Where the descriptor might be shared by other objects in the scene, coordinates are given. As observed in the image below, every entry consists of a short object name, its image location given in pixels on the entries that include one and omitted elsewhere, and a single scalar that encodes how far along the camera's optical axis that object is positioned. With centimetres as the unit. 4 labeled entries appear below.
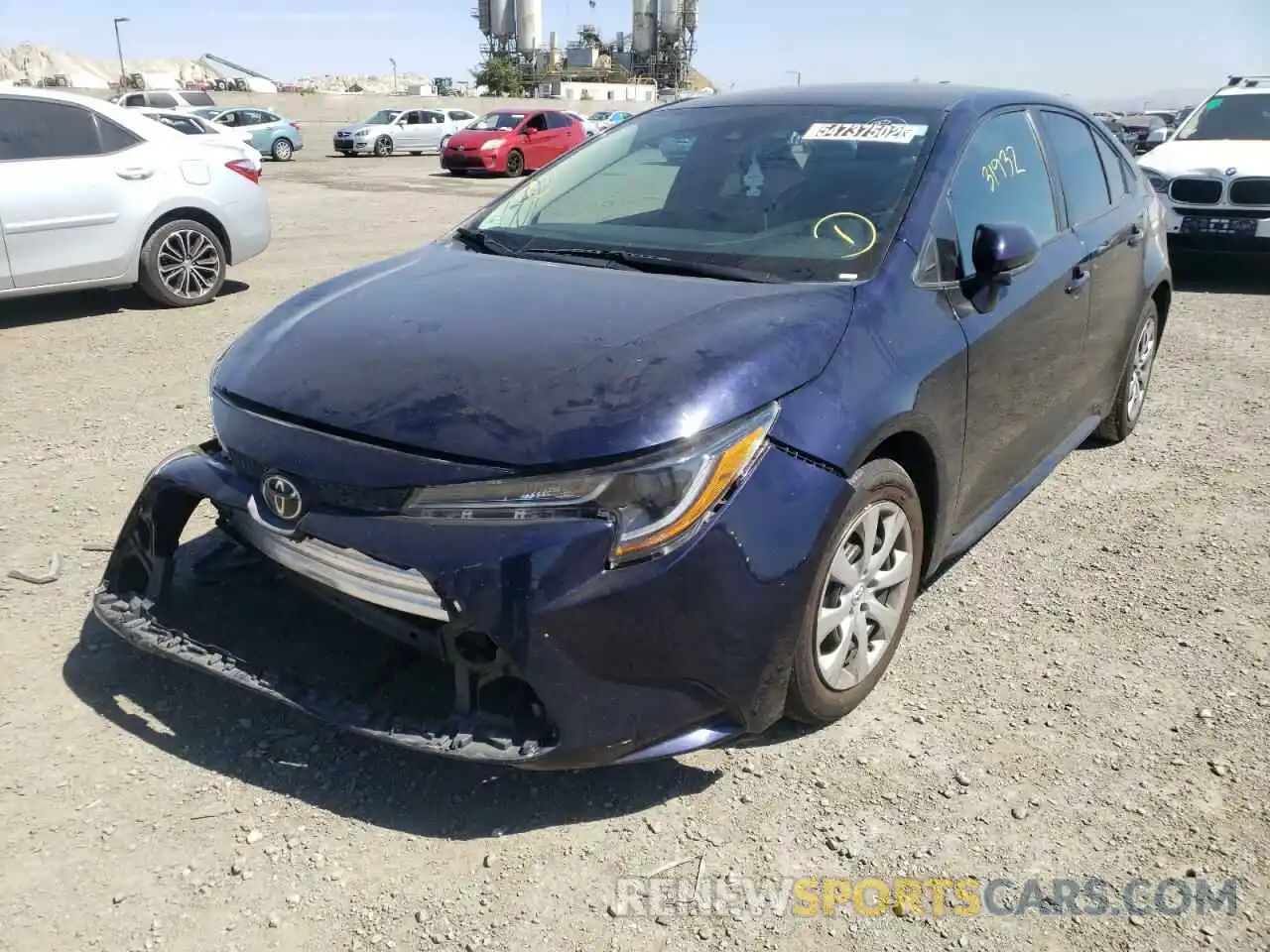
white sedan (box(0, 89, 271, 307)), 699
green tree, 8244
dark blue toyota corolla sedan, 223
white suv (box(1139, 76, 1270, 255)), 860
